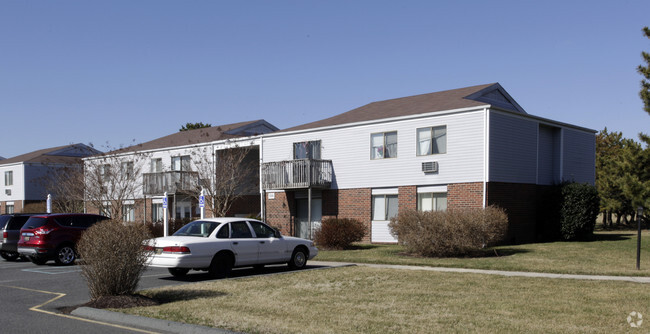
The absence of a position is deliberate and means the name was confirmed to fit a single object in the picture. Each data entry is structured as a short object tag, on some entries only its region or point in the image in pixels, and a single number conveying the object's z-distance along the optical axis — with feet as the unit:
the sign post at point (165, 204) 83.61
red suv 61.05
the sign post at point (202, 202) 79.71
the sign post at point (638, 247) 48.84
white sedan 45.63
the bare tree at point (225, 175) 104.68
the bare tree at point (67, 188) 132.57
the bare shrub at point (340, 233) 76.69
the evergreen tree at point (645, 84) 75.00
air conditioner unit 83.56
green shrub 82.43
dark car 68.33
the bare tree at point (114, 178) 124.16
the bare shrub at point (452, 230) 62.49
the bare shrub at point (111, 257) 34.14
